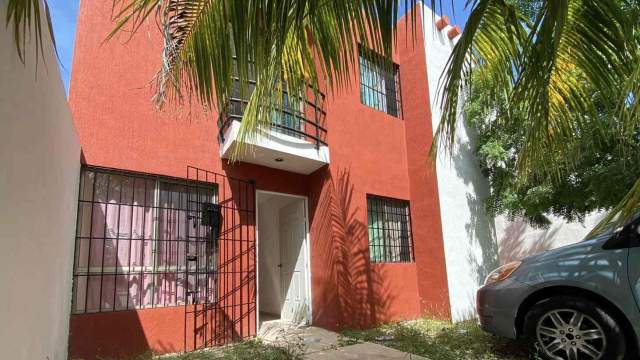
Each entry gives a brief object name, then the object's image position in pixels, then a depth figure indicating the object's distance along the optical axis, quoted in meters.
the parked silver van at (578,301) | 3.71
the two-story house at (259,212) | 5.31
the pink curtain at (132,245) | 5.11
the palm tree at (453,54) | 1.80
